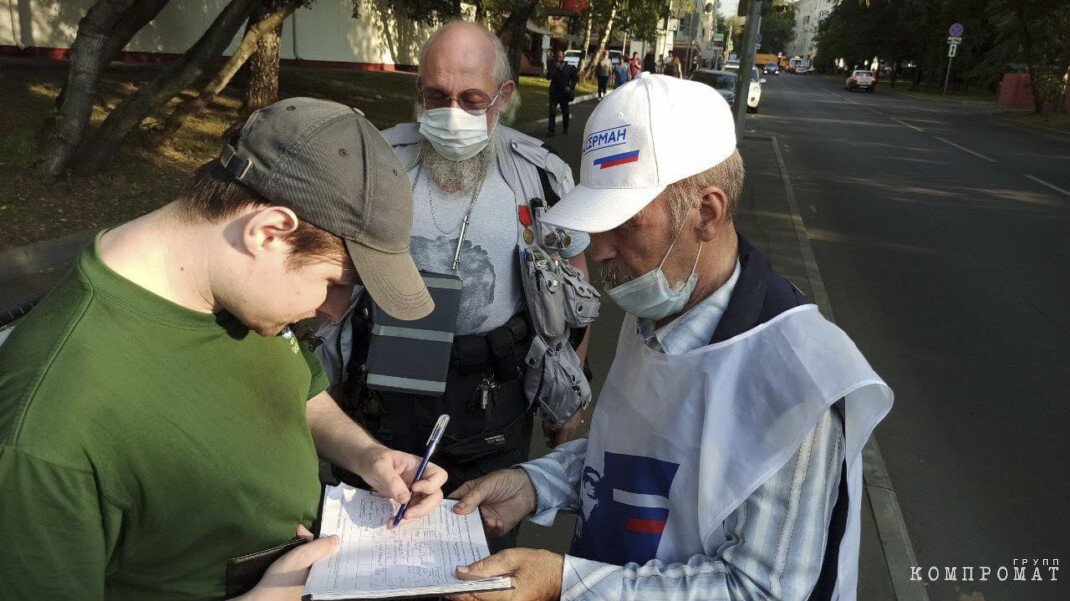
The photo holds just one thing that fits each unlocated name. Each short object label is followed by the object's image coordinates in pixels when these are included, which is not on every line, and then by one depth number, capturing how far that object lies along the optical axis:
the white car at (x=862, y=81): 52.16
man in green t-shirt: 1.15
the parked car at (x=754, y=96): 27.50
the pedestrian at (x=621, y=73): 30.15
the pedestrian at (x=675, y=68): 32.51
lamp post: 13.86
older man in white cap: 1.40
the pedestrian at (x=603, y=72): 29.53
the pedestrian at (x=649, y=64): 36.75
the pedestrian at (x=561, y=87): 17.08
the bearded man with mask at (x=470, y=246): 2.65
